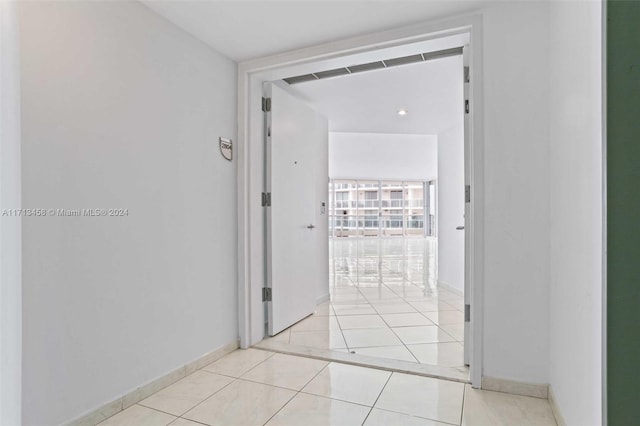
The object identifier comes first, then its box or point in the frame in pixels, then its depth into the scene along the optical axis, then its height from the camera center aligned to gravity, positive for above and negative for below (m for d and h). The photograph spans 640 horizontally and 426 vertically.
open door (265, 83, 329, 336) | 3.01 +0.00
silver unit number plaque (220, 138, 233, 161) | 2.63 +0.49
